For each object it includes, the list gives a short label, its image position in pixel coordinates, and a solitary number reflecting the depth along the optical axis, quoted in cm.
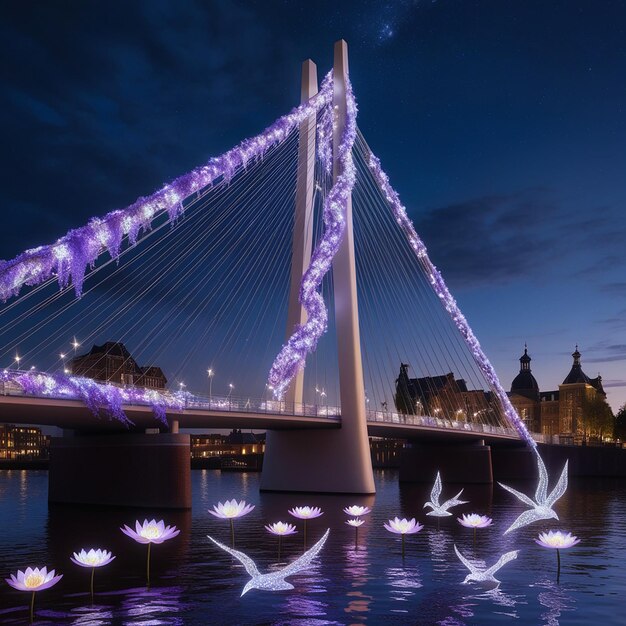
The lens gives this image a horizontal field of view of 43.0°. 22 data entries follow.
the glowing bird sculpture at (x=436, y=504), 2050
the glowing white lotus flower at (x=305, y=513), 1635
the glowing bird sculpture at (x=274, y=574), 1184
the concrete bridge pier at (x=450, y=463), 6719
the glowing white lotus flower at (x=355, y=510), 1773
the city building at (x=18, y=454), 18411
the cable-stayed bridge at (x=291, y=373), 2866
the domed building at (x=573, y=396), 16512
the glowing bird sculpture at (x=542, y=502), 1605
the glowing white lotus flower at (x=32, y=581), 1052
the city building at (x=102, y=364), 9131
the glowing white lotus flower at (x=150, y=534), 1280
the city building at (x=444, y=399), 11608
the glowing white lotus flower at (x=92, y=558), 1184
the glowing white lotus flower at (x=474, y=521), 1652
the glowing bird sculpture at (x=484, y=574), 1398
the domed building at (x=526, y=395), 17200
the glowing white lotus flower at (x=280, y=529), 1472
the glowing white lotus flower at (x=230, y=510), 1383
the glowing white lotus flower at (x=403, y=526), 1514
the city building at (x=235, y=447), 16625
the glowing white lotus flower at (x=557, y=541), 1359
